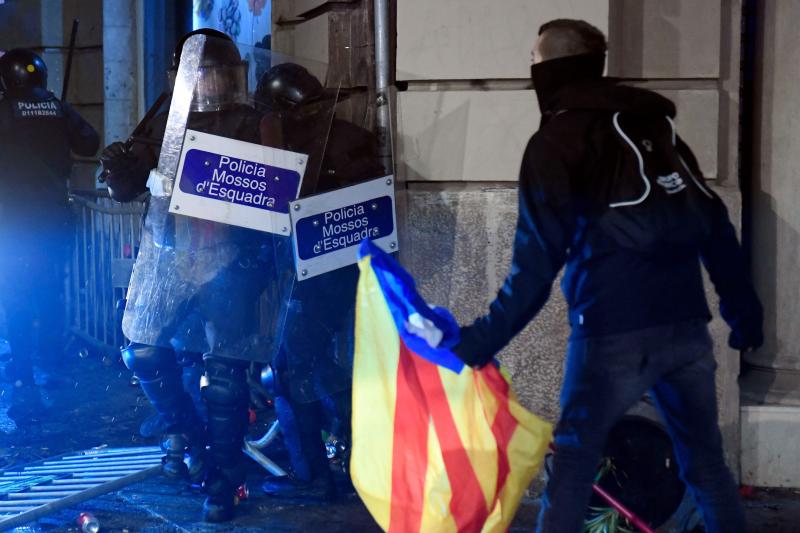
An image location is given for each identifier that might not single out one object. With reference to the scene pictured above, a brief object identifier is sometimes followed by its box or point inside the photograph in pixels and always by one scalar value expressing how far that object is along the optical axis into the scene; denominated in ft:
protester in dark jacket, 10.78
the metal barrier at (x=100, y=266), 28.84
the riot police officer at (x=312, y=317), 15.57
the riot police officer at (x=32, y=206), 22.89
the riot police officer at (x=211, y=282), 15.12
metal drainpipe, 17.04
